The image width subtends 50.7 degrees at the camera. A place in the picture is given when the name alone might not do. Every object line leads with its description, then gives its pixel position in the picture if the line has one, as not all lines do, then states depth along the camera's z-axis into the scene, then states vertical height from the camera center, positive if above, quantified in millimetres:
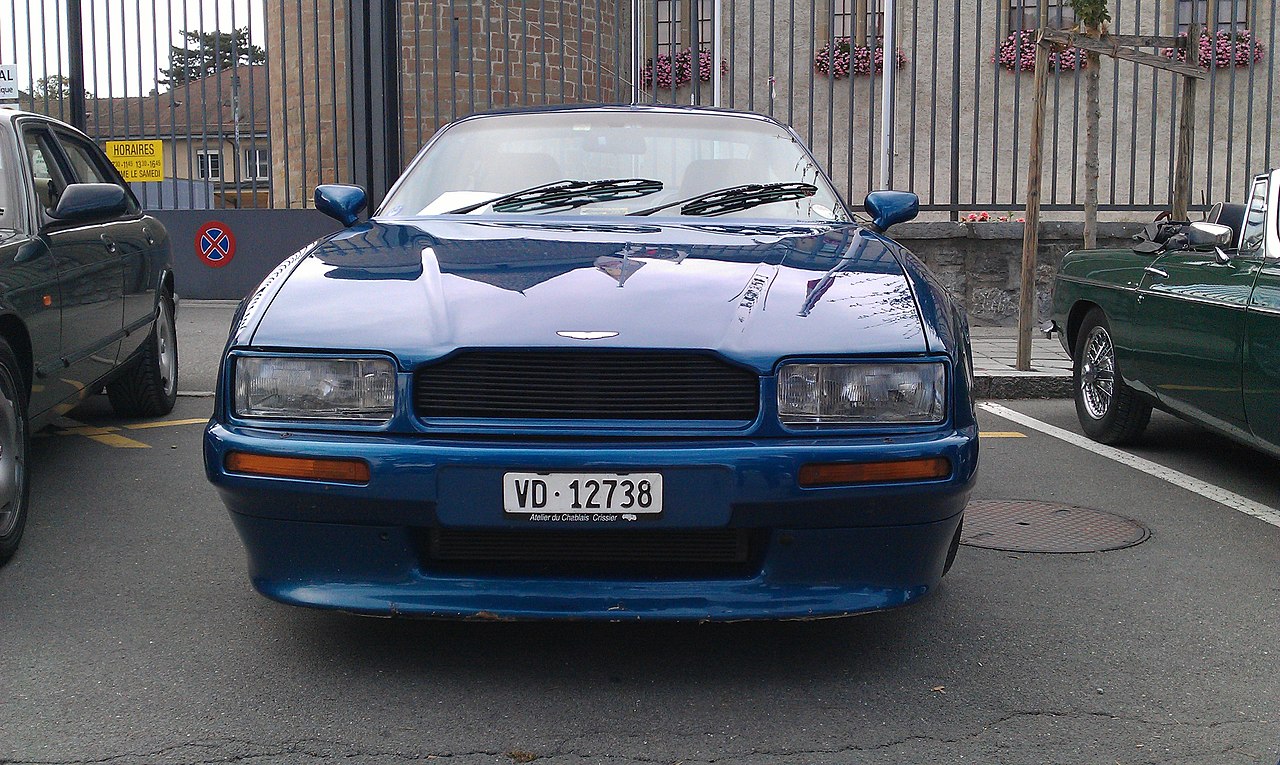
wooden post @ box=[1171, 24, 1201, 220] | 9797 +392
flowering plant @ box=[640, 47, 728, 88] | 20484 +1848
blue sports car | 3006 -573
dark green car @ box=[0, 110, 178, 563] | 4527 -405
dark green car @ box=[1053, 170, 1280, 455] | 5152 -583
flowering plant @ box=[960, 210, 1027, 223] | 12297 -266
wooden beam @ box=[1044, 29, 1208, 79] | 9398 +950
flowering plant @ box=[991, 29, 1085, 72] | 11773 +1601
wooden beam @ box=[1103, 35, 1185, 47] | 9500 +1053
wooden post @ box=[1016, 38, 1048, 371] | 8805 -221
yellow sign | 12781 +321
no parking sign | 12656 -496
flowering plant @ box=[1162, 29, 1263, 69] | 18141 +1952
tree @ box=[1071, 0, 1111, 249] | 10094 +340
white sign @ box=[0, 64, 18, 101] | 12156 +977
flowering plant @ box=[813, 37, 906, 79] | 18594 +1926
